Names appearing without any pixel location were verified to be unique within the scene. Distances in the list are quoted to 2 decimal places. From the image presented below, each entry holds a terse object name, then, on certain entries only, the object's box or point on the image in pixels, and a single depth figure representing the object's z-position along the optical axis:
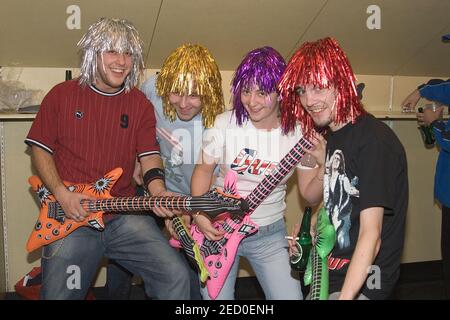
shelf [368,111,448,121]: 3.22
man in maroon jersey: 2.00
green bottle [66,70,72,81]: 2.90
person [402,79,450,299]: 2.73
